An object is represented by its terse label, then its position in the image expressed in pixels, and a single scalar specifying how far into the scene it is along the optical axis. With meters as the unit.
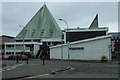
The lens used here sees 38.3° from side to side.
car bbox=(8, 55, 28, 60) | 42.01
